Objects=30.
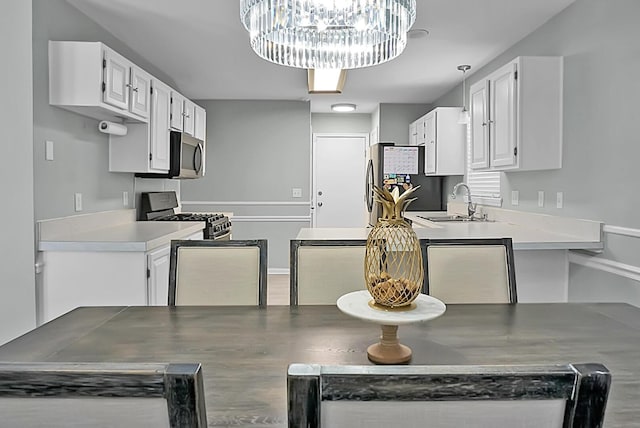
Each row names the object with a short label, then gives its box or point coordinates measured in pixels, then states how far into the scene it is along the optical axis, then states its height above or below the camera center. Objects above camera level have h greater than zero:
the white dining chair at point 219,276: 1.95 -0.33
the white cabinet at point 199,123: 5.17 +0.81
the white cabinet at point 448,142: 5.09 +0.59
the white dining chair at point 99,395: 0.56 -0.24
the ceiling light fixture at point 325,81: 4.42 +1.15
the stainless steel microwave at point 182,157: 4.27 +0.36
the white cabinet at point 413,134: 6.00 +0.81
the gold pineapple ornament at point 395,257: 1.22 -0.16
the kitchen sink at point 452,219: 4.52 -0.22
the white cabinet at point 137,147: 3.66 +0.37
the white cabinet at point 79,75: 2.83 +0.72
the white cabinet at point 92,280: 2.75 -0.50
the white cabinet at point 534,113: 3.12 +0.56
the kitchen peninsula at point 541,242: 2.73 -0.26
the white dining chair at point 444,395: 0.56 -0.24
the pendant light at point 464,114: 4.51 +0.79
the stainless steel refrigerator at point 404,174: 5.60 +0.26
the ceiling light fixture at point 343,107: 6.60 +1.26
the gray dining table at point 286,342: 1.01 -0.42
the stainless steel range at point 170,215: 4.30 -0.20
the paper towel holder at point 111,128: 3.29 +0.47
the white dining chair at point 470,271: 1.94 -0.31
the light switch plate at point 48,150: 2.81 +0.27
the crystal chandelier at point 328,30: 1.64 +0.63
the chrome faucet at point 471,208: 4.62 -0.12
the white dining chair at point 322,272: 1.95 -0.32
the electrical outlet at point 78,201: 3.18 -0.05
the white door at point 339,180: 7.45 +0.25
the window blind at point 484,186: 4.28 +0.10
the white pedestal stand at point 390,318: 1.13 -0.29
